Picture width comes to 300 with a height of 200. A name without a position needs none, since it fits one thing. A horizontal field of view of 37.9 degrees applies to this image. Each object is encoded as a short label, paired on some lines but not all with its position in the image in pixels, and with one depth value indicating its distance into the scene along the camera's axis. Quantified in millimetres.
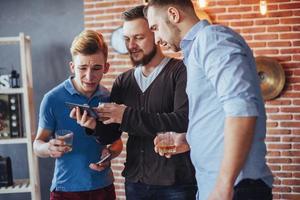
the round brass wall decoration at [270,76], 4004
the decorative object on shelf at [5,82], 3875
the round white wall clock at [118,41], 4281
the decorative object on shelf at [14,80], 3840
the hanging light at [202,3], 4059
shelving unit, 3668
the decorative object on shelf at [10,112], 3803
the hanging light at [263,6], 3963
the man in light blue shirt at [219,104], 1319
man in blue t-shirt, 2154
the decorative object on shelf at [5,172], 3848
